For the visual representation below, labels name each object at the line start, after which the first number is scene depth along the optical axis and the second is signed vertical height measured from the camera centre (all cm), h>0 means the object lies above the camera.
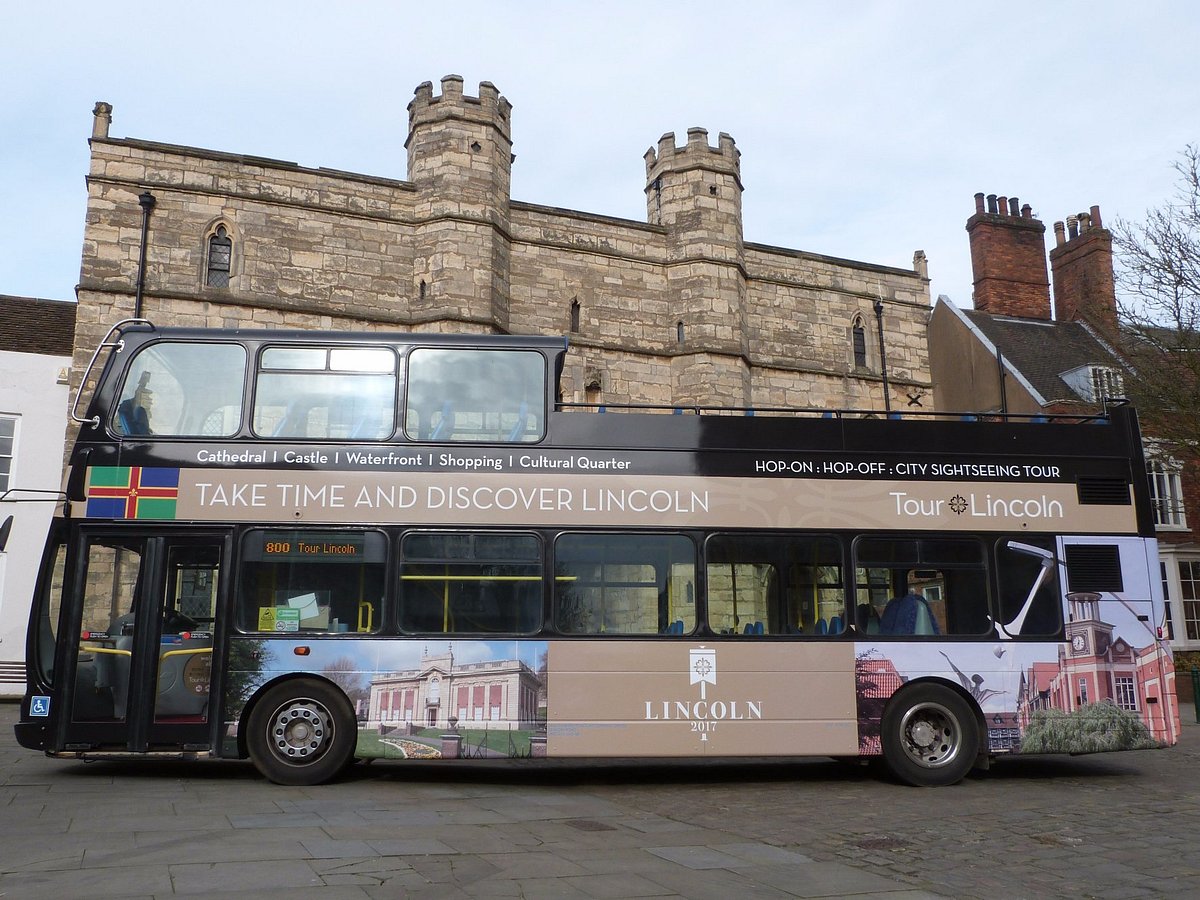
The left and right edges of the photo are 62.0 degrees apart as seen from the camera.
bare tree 1770 +554
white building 1959 +437
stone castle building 2069 +907
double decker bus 877 +77
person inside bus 902 +227
